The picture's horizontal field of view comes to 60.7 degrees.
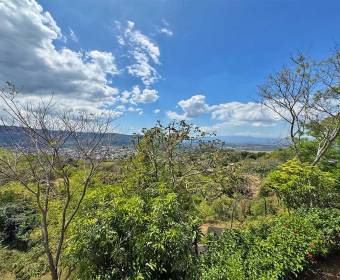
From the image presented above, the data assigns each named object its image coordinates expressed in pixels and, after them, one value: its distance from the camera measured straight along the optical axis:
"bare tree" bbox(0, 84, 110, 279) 6.79
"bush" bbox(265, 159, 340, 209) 7.91
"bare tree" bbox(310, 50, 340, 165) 11.98
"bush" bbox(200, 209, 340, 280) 4.72
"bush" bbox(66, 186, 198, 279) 4.25
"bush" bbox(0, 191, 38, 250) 16.22
